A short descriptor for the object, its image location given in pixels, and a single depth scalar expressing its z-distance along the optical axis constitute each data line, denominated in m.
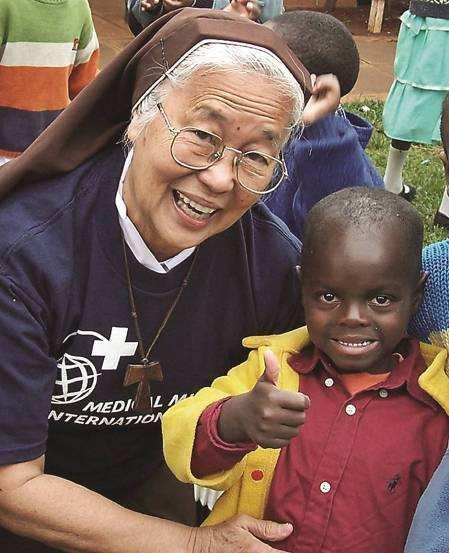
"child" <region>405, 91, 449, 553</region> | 1.75
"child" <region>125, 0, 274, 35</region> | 3.60
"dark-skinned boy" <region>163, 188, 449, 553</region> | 2.09
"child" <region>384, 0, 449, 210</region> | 5.87
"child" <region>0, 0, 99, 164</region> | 3.81
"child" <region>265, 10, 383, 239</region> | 3.06
